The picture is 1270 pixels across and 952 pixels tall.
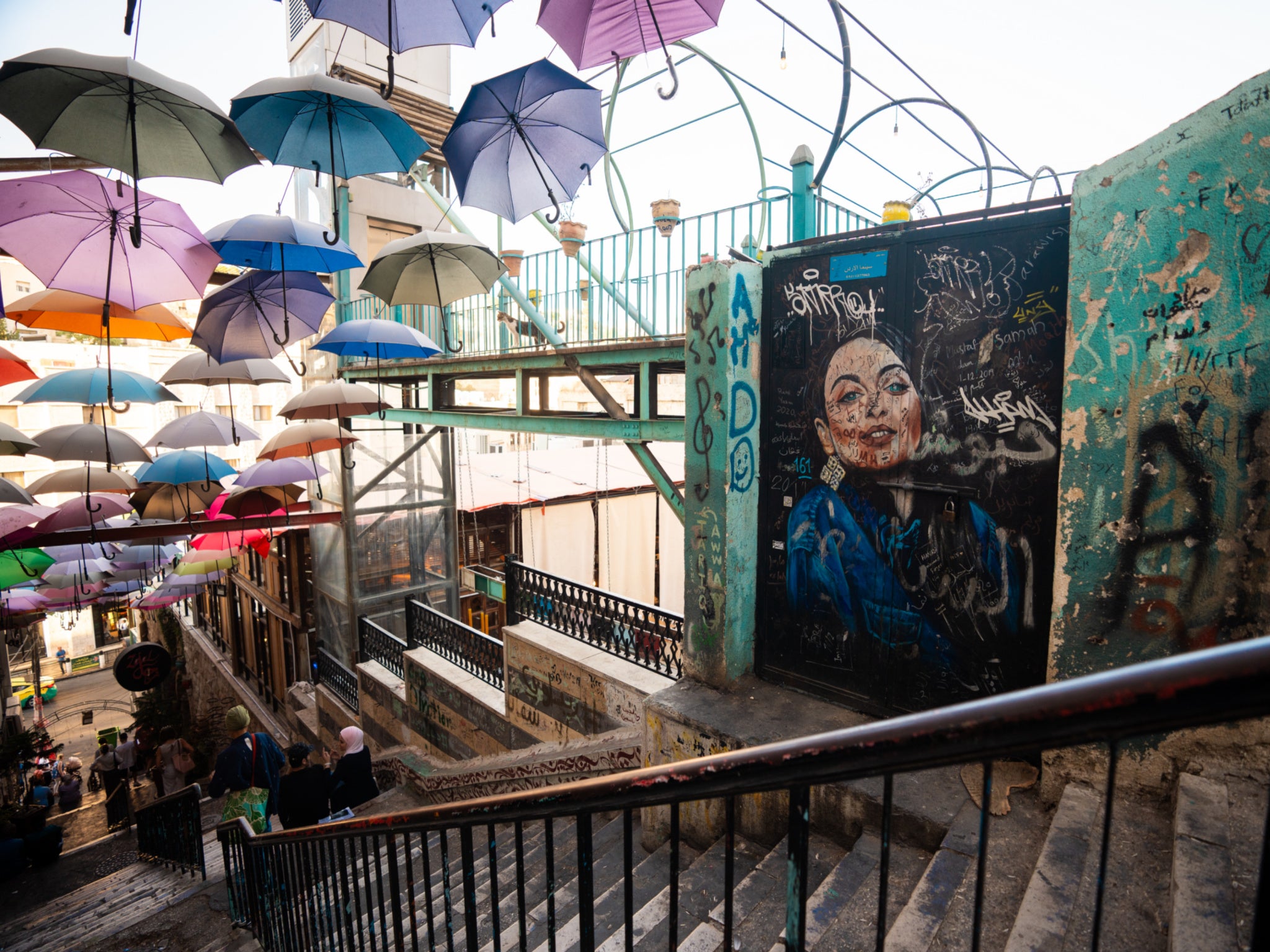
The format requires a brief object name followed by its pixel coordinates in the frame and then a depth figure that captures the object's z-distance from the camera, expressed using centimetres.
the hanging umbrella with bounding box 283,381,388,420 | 929
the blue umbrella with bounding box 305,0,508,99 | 421
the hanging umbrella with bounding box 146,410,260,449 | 985
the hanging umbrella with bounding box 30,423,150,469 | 892
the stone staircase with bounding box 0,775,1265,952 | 224
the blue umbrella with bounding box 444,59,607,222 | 492
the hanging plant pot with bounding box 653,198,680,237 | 562
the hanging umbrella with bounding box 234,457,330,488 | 1027
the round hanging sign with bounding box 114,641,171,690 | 1368
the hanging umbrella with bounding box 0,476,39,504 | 899
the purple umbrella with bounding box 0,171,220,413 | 518
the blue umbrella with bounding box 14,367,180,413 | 845
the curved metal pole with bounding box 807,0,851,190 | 368
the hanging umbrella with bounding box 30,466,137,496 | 975
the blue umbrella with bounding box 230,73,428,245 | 470
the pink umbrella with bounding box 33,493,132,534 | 929
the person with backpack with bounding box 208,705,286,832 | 728
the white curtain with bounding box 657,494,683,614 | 1736
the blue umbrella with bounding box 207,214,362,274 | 604
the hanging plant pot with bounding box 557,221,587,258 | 659
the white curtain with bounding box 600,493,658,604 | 1669
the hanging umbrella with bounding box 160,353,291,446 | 920
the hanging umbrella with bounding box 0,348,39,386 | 630
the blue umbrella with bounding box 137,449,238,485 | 959
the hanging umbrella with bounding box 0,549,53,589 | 1005
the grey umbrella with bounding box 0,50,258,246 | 372
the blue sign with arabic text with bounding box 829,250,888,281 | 400
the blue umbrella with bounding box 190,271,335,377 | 777
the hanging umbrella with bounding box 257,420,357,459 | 990
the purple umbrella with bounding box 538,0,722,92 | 433
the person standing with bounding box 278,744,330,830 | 666
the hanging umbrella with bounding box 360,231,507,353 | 686
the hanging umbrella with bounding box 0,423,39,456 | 852
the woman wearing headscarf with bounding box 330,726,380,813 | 706
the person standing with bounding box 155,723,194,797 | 1540
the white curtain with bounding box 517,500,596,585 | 1617
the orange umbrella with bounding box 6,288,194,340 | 695
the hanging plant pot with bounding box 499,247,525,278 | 902
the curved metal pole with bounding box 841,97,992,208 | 398
